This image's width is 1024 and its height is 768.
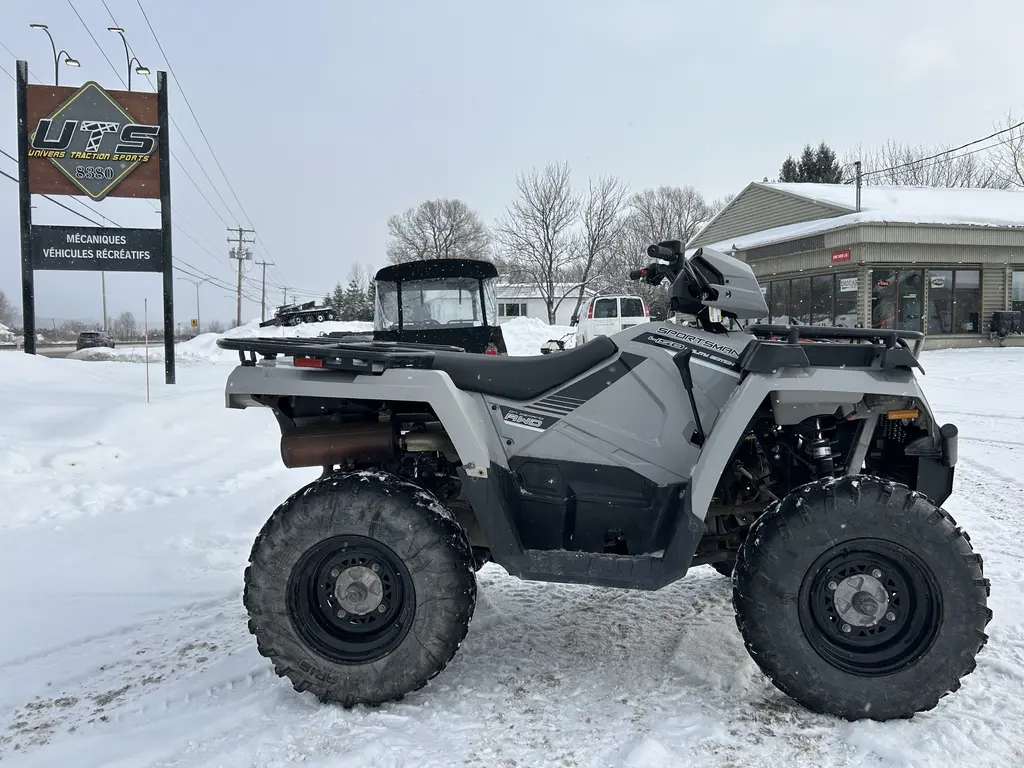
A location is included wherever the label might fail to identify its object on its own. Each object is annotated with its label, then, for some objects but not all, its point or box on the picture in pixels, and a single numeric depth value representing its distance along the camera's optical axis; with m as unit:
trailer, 31.39
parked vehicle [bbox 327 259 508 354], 10.67
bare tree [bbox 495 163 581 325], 38.78
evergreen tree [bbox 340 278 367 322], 49.62
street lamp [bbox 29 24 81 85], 13.37
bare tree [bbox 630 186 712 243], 53.41
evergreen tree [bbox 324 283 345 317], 59.53
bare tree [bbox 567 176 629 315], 39.22
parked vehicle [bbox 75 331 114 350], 34.34
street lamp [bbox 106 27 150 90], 14.18
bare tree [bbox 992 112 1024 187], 33.84
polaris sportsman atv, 2.51
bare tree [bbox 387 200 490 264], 53.84
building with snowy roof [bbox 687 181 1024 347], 21.36
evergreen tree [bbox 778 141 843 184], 52.60
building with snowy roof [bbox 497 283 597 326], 53.34
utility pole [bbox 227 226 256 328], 55.26
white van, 21.86
